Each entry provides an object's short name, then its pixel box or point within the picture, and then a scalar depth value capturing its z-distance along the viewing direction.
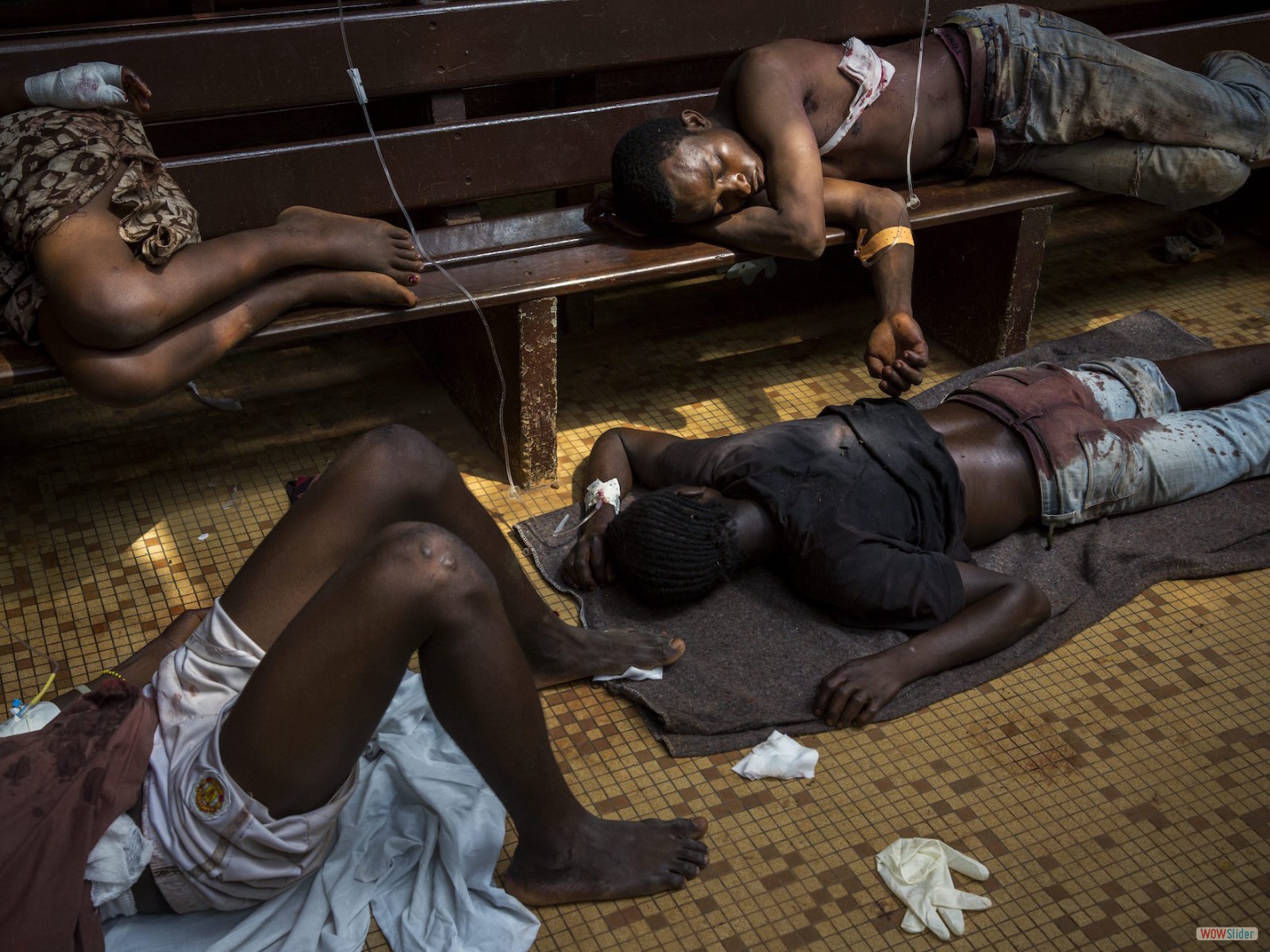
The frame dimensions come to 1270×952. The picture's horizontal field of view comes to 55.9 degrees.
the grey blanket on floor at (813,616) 2.55
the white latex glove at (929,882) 2.12
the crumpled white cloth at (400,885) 2.00
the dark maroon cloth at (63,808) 1.63
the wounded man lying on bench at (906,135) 3.28
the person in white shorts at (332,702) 1.72
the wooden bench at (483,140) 3.18
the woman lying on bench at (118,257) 2.59
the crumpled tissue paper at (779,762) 2.42
